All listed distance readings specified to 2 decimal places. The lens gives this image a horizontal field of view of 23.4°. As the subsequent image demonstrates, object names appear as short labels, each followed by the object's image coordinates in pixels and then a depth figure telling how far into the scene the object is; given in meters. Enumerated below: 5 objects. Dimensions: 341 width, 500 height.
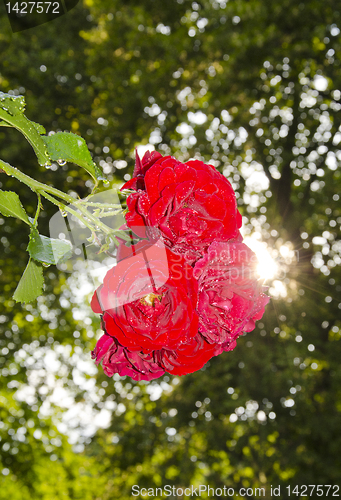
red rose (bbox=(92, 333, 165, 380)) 0.41
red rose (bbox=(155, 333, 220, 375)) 0.40
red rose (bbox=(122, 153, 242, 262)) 0.40
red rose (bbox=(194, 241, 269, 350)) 0.39
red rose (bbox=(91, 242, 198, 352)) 0.38
